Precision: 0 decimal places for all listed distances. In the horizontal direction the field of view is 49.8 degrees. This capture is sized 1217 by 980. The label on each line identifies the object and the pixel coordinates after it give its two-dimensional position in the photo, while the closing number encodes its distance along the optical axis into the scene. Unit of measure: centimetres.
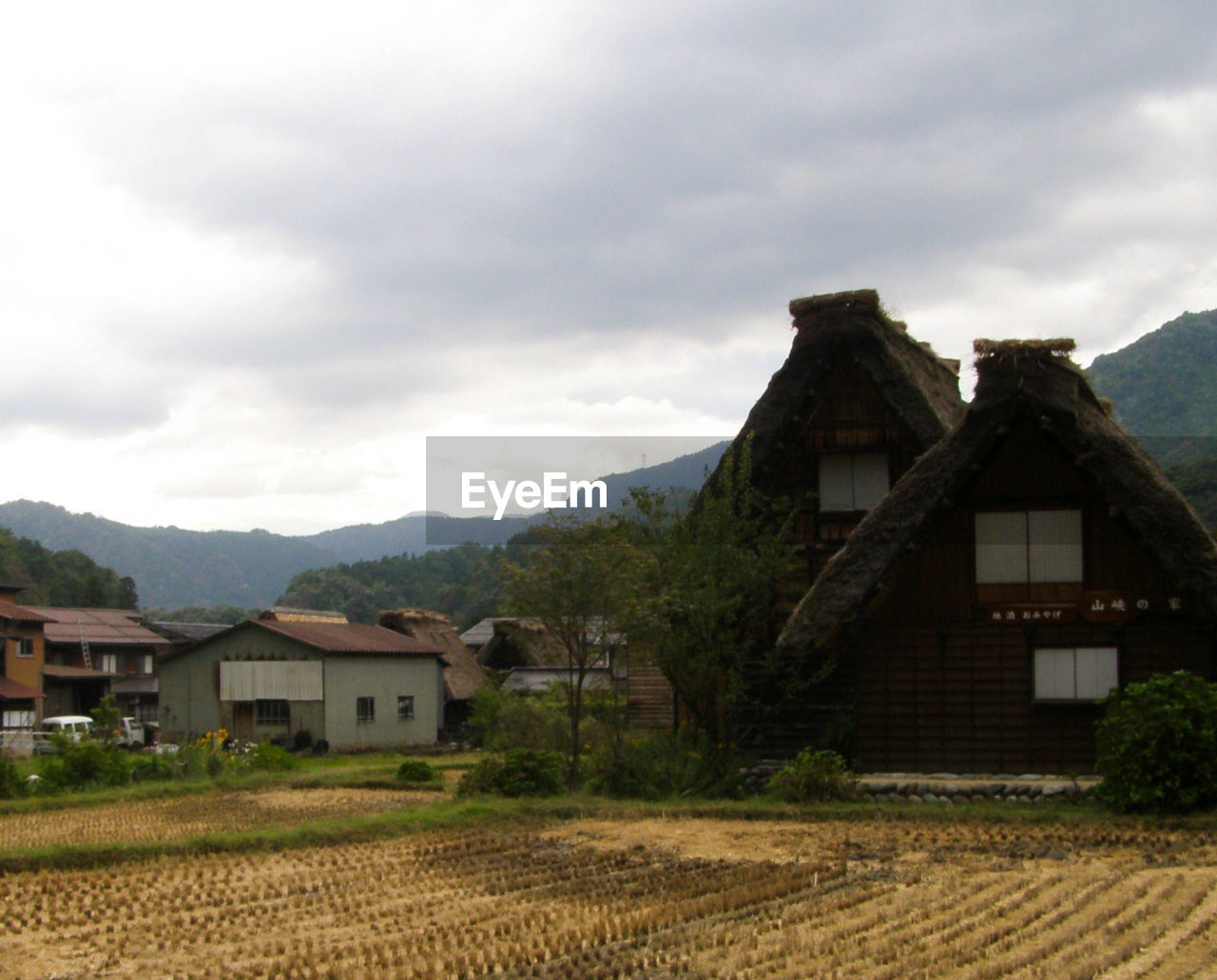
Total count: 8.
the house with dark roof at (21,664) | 4822
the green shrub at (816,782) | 1745
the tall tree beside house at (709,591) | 1959
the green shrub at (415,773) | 2470
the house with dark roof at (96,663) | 5543
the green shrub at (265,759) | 2747
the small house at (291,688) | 3841
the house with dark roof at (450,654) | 4781
